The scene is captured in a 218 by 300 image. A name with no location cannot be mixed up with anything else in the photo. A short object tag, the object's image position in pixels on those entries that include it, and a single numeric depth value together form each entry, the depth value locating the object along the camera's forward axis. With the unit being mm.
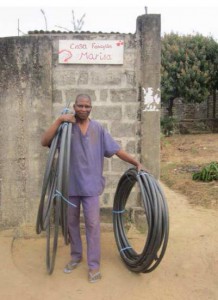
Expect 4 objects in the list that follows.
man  4012
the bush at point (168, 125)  18969
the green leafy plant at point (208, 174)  8898
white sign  4977
